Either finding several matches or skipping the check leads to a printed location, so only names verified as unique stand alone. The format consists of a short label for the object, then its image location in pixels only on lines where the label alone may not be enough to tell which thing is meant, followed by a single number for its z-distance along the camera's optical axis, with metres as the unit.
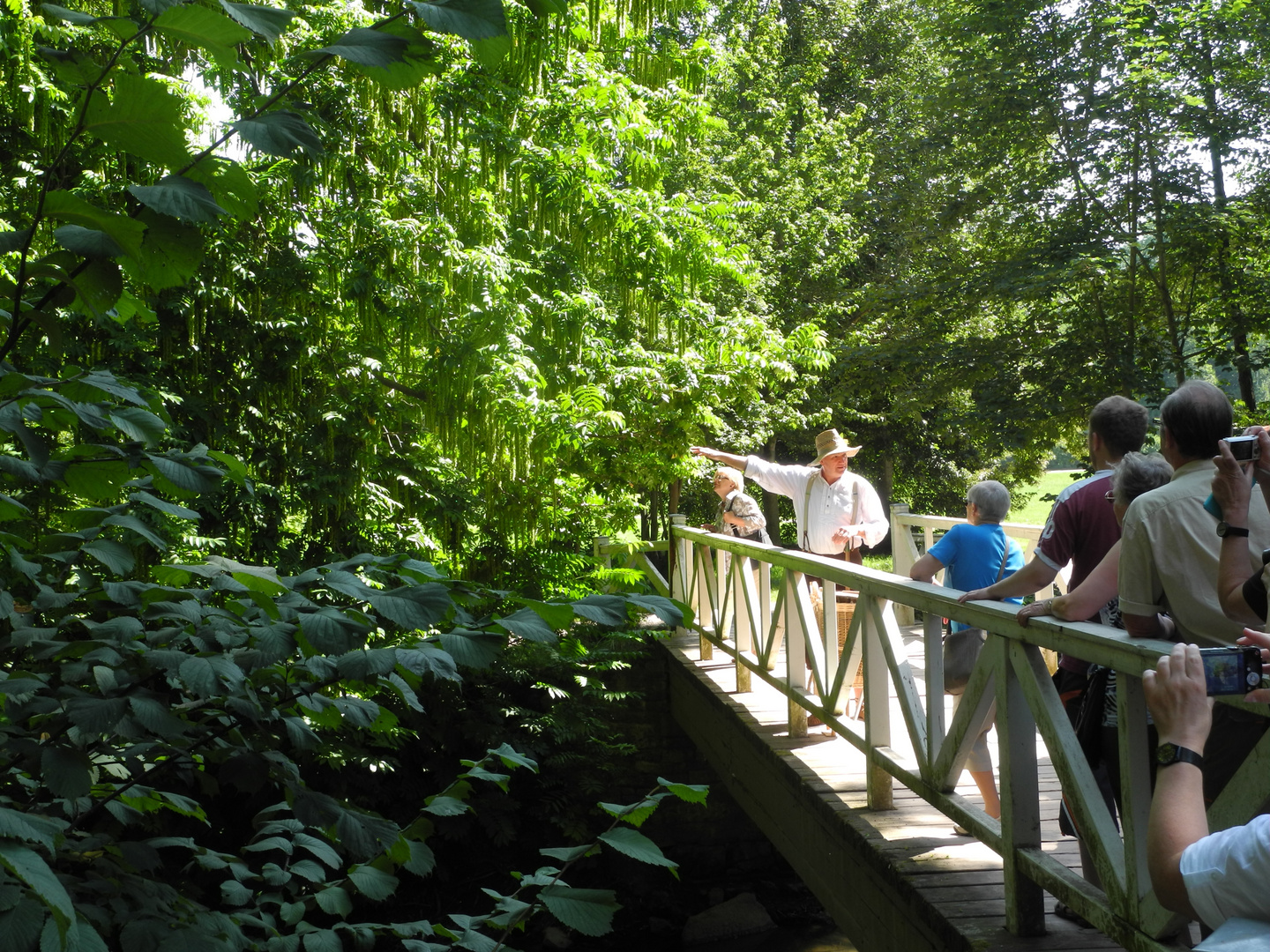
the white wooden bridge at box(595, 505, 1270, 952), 2.67
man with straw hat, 6.59
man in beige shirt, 2.61
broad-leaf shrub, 1.49
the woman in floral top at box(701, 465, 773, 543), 9.06
